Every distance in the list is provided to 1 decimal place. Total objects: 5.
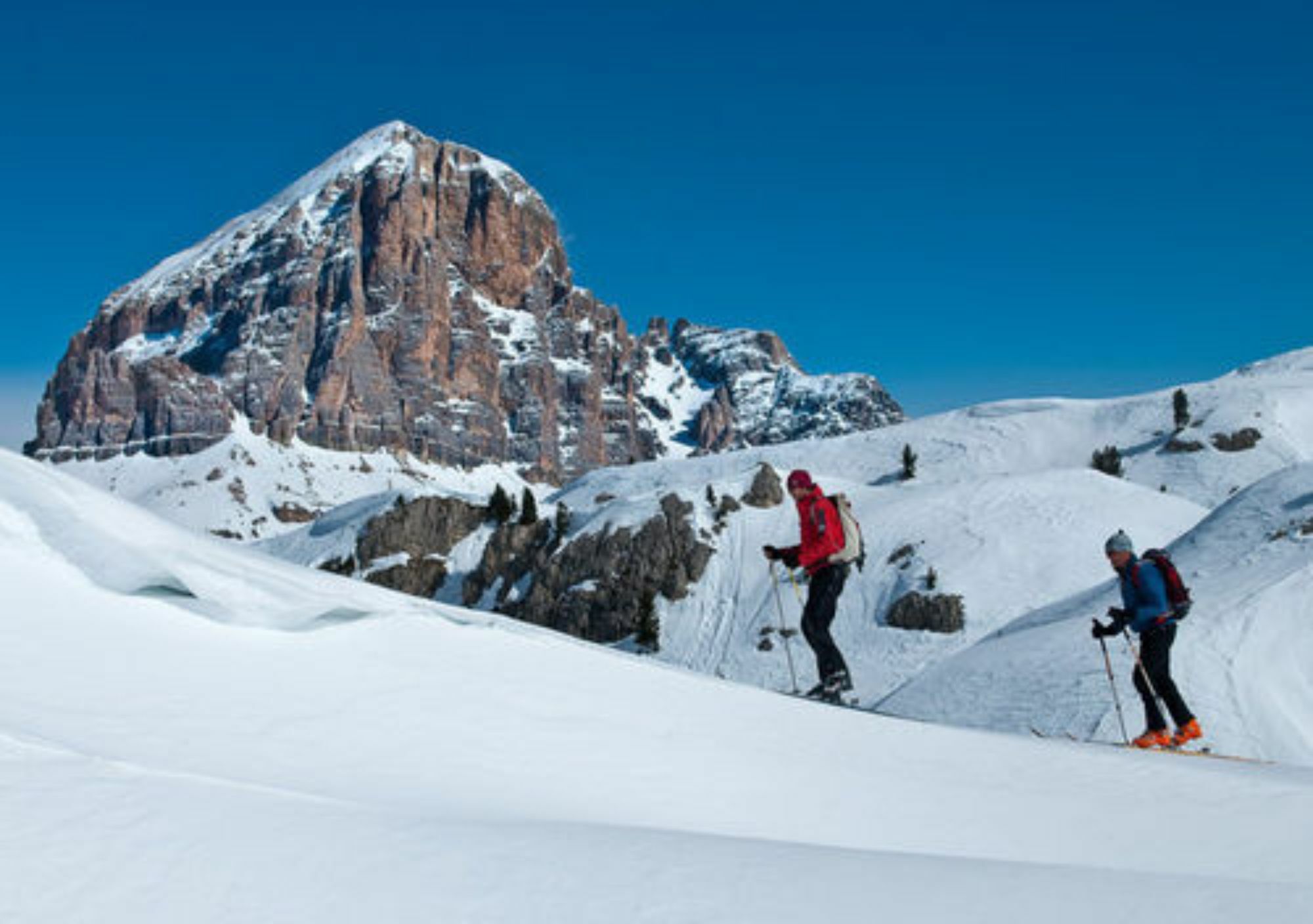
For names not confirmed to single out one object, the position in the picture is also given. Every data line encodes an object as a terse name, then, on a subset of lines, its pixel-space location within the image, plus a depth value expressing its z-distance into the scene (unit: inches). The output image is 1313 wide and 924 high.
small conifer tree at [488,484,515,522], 3117.6
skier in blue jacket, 413.4
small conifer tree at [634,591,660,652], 2048.5
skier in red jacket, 391.2
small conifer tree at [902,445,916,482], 3125.0
